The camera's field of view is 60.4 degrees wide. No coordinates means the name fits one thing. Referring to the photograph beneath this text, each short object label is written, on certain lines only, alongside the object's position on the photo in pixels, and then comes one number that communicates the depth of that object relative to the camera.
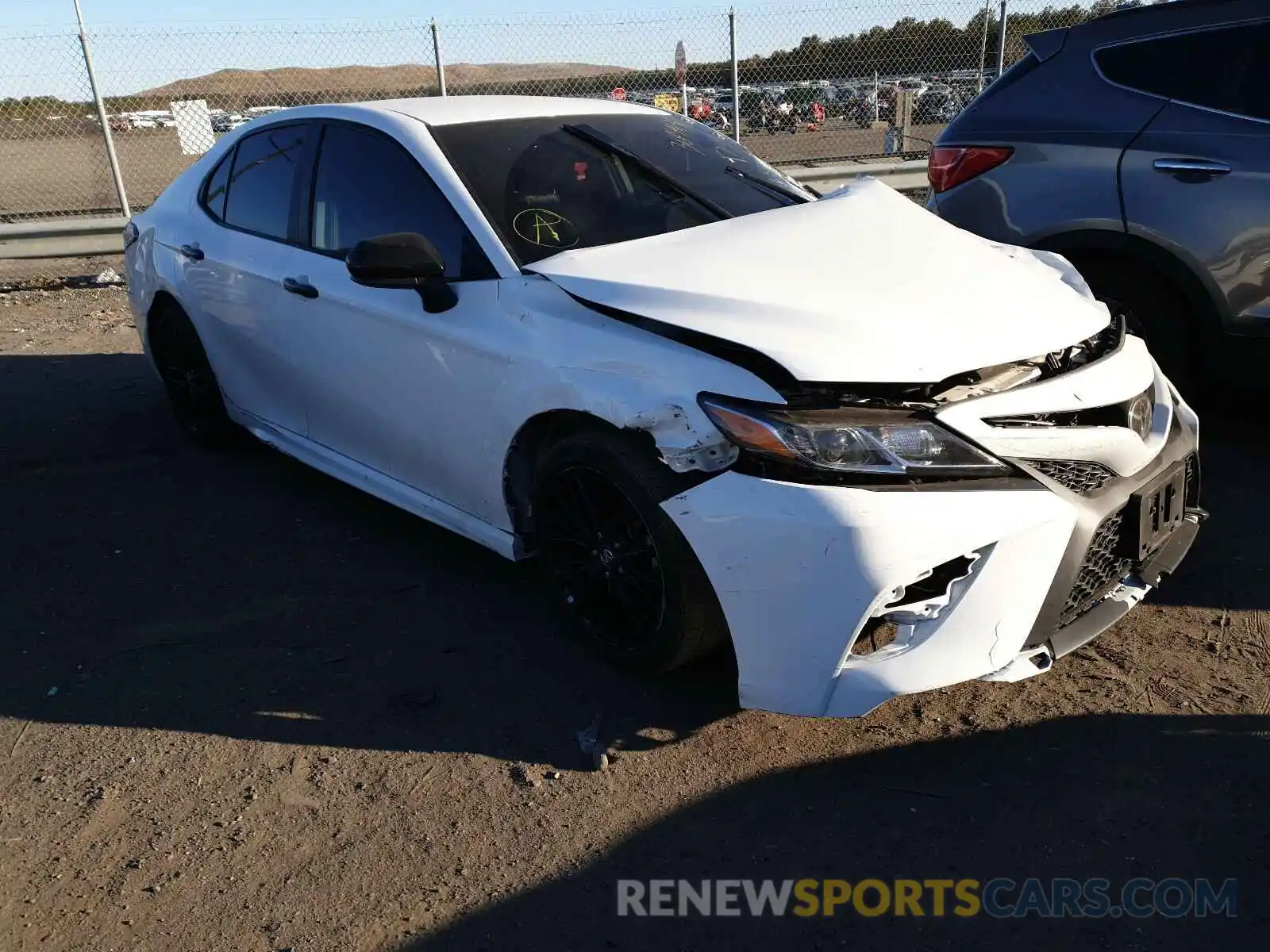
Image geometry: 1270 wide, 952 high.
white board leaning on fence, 11.96
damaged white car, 2.58
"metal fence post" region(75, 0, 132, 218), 10.24
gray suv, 4.29
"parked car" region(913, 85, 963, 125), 15.14
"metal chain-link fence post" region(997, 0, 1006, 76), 12.27
